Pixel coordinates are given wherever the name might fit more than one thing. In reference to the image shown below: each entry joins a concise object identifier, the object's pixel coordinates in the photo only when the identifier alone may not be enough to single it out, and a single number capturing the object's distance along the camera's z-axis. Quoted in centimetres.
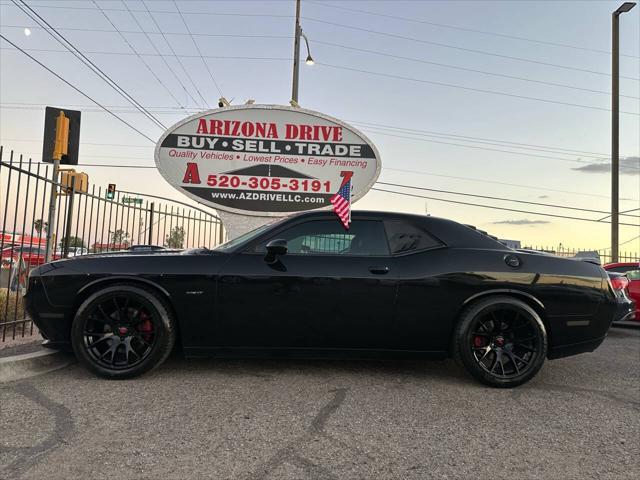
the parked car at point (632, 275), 768
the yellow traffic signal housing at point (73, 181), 584
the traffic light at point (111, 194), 727
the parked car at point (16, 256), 1096
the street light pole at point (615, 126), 1435
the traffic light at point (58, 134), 575
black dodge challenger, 371
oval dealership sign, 809
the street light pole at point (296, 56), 1795
